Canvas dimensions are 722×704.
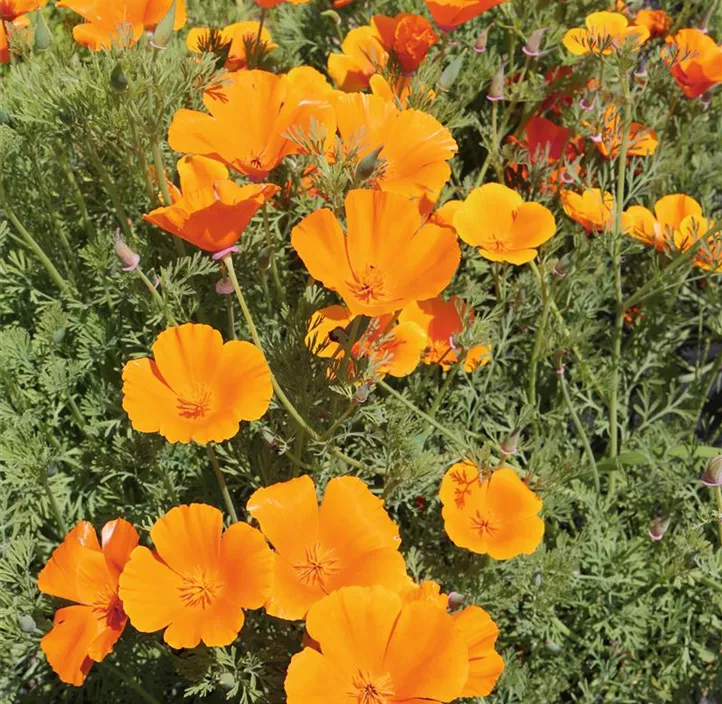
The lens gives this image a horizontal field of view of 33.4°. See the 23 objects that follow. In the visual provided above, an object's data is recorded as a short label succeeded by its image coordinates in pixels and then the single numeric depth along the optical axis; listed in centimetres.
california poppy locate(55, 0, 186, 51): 53
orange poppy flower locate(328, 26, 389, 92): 61
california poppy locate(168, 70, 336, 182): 50
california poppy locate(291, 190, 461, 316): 46
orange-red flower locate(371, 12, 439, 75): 60
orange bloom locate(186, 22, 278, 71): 59
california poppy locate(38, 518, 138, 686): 48
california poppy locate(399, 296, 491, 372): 58
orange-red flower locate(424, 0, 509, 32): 58
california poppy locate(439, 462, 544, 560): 54
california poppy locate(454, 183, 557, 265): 57
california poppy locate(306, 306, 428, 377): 50
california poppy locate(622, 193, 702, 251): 62
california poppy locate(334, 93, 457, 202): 51
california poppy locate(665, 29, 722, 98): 63
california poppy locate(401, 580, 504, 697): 47
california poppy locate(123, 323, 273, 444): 48
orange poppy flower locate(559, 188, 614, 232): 61
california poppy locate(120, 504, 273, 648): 46
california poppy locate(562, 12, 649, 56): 60
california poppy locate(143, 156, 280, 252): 46
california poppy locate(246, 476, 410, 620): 47
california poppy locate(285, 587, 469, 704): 44
